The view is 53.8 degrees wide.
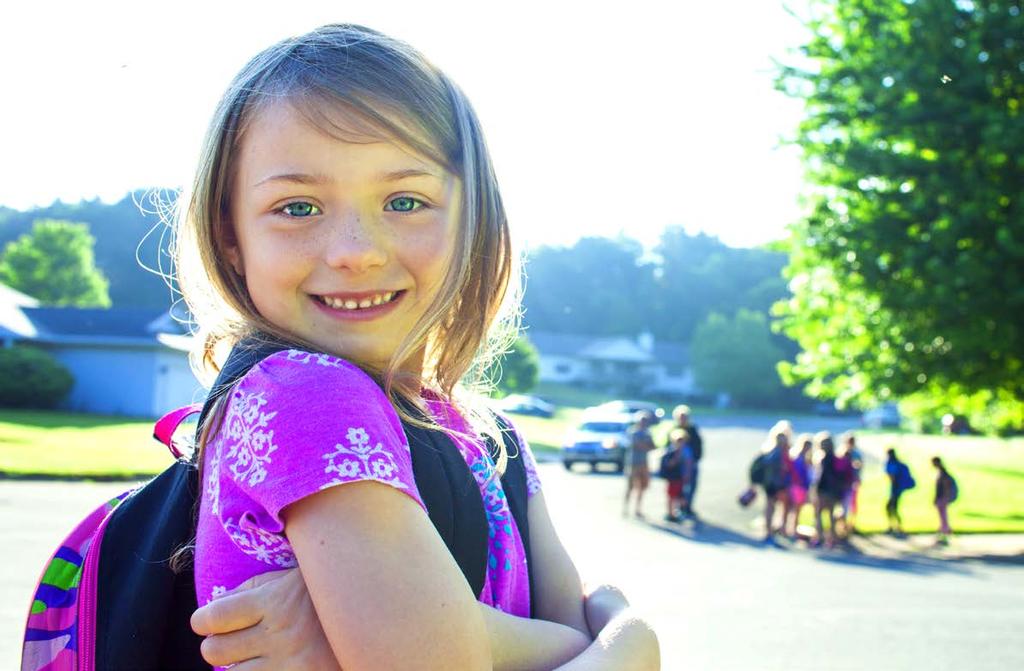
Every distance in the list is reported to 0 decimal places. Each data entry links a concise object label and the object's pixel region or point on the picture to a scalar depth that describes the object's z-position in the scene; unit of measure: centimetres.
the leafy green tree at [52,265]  6275
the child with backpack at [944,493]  1738
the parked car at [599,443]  3022
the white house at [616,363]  8212
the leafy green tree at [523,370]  5625
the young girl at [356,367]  120
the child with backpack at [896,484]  1789
